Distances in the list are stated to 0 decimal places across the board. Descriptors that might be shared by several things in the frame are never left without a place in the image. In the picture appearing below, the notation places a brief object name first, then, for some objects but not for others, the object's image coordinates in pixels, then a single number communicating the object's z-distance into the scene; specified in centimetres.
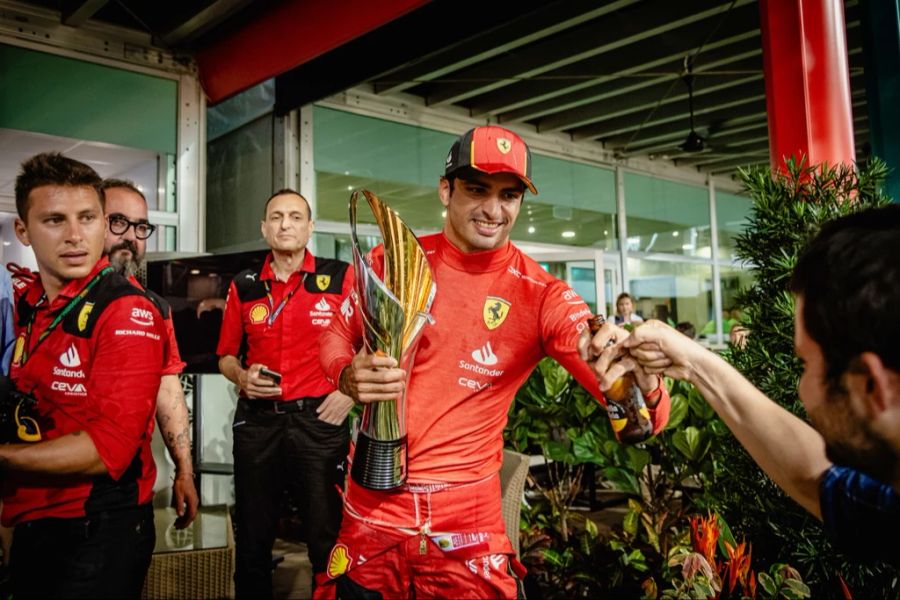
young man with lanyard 156
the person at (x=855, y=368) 77
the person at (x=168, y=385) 219
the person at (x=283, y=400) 313
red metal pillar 261
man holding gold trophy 152
